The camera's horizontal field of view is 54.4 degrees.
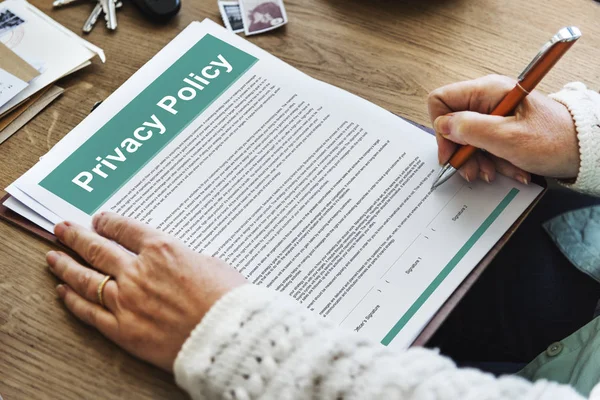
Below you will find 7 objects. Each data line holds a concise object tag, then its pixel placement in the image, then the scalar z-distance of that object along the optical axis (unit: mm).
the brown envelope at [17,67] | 767
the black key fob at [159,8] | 812
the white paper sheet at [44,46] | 772
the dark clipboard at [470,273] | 617
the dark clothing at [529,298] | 803
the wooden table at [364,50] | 734
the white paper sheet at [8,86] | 750
